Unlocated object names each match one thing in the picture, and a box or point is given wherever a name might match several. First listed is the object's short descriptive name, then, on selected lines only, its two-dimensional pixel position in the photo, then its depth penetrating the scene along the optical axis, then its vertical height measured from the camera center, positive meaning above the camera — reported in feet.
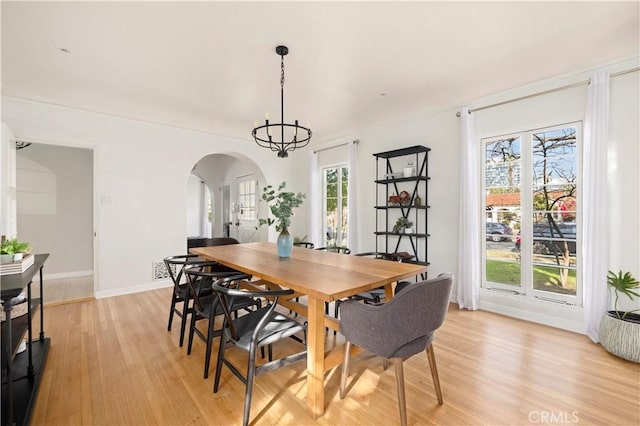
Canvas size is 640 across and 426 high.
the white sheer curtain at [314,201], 19.63 +0.69
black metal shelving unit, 13.71 +0.47
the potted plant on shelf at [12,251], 6.07 -0.84
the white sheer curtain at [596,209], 9.01 +0.08
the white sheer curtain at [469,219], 11.89 -0.30
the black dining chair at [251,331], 5.63 -2.55
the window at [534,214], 10.19 -0.09
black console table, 4.87 -3.52
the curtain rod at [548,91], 8.90 +4.23
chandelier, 16.71 +4.69
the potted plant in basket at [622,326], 7.77 -3.15
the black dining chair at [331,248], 12.64 -1.58
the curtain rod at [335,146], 16.88 +4.14
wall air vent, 15.55 -3.18
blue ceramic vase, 9.25 -0.99
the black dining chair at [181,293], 8.84 -2.56
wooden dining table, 5.80 -1.45
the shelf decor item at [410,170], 13.87 +1.98
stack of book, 5.85 -1.13
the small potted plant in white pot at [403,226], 14.05 -0.68
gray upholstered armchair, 5.02 -1.98
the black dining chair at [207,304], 7.09 -2.53
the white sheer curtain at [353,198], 16.61 +0.79
